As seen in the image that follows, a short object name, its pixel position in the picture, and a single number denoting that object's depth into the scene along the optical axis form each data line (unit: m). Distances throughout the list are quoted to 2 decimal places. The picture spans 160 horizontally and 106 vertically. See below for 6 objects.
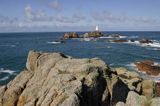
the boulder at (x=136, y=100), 9.20
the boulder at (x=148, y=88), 15.42
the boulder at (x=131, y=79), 15.44
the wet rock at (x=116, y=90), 12.85
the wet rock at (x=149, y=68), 29.85
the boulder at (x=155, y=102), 8.89
